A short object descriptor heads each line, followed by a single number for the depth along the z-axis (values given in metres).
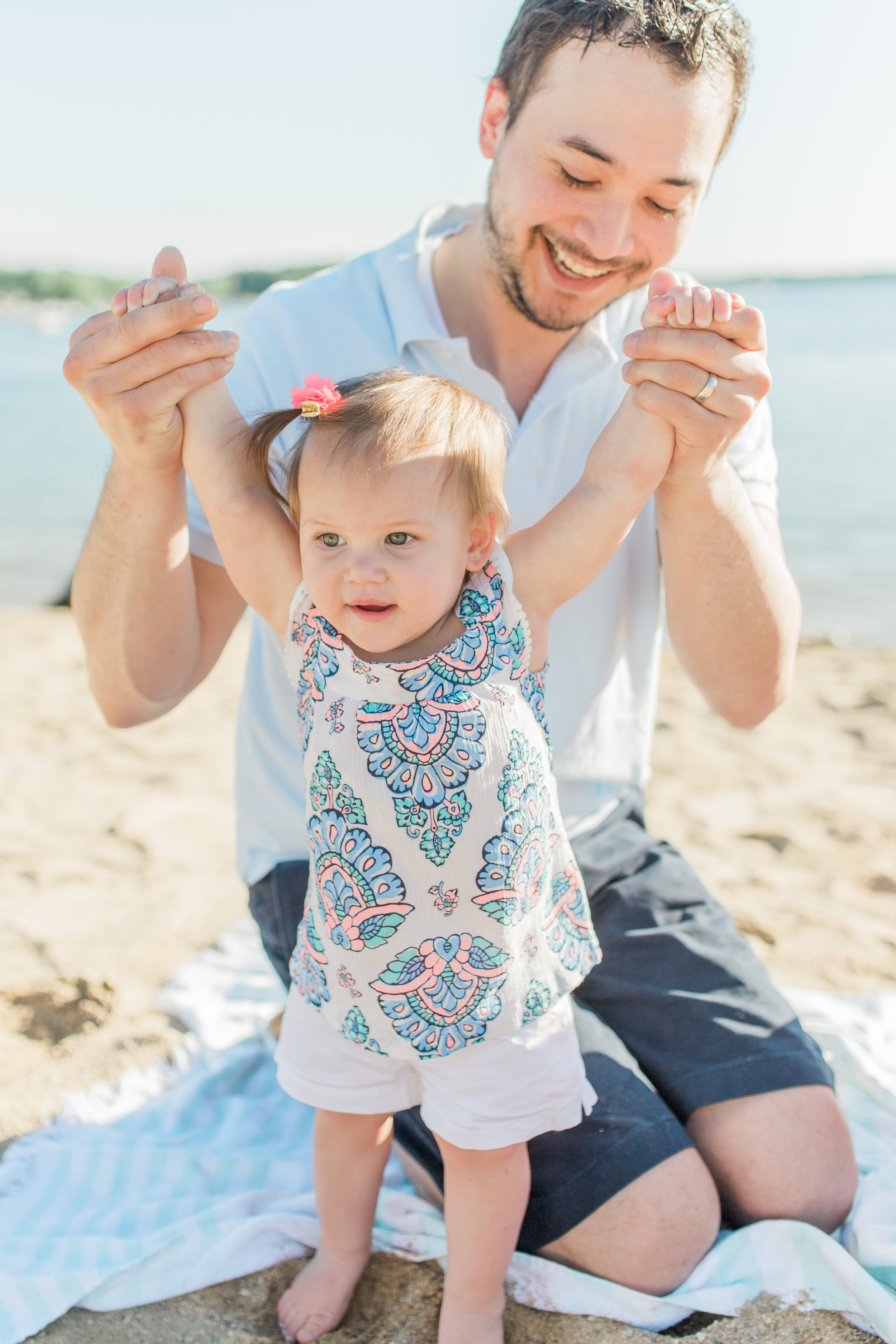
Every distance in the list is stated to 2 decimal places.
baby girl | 1.49
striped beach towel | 1.74
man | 1.78
